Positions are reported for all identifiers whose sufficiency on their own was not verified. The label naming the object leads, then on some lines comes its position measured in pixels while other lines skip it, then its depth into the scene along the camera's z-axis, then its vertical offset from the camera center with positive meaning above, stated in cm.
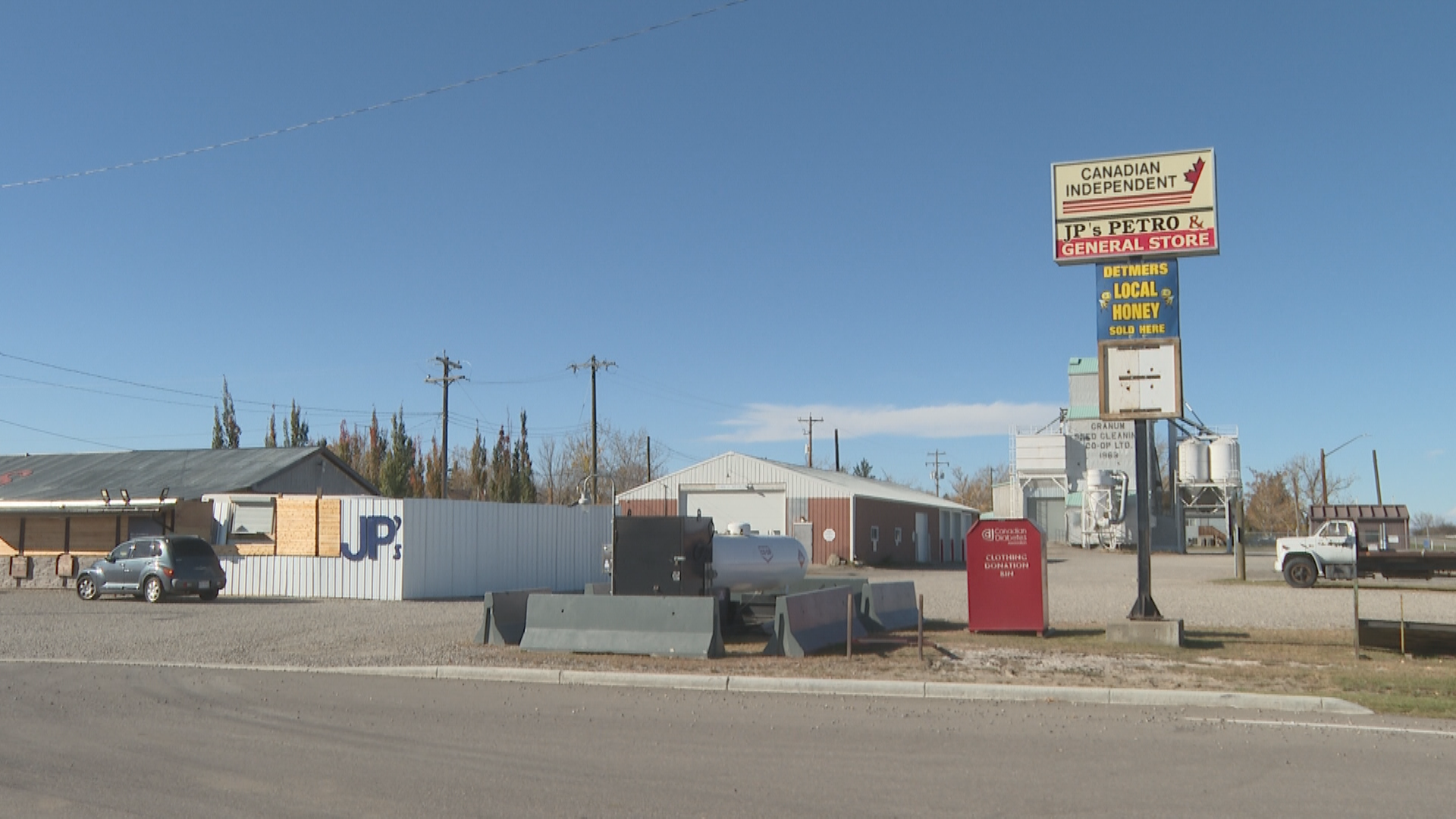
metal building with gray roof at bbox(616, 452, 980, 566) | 5062 -25
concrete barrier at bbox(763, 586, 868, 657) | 1491 -168
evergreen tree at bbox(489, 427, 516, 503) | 7081 +195
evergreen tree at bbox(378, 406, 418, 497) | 6638 +216
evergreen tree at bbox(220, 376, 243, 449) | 7244 +480
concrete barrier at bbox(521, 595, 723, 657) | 1479 -166
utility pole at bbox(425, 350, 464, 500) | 4950 +355
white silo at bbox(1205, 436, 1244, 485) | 7644 +230
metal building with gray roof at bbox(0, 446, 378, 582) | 2977 +23
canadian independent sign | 1684 +425
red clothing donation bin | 1738 -123
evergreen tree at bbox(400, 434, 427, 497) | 7206 +146
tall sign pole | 1689 +357
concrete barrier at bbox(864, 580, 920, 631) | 1836 -181
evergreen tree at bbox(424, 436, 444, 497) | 7294 +194
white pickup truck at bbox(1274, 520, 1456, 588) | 3152 -182
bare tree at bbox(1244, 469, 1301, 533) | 10625 -105
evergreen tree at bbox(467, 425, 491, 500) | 7406 +191
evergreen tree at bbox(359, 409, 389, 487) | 7244 +299
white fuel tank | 1841 -108
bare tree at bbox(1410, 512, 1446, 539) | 14774 -405
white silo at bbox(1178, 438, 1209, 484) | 7894 +228
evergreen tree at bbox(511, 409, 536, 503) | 7412 +170
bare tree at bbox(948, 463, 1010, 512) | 12975 +97
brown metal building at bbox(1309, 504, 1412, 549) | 4434 -110
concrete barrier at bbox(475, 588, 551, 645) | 1622 -172
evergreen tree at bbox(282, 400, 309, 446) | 7425 +468
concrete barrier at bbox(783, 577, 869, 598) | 1878 -157
